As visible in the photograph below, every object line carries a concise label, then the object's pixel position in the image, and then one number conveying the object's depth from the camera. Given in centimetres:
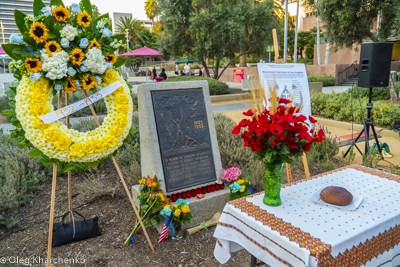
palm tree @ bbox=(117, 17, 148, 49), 4303
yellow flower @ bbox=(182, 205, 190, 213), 316
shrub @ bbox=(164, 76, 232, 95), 1430
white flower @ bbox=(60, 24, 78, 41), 245
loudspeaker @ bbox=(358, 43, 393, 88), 519
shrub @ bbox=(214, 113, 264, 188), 439
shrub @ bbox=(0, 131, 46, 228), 354
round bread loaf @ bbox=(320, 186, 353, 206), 210
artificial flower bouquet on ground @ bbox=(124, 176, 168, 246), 321
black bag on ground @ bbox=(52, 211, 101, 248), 308
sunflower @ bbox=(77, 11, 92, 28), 252
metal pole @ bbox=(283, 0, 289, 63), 1641
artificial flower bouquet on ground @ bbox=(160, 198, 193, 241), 314
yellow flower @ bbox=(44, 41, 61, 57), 242
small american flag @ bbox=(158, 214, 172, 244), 312
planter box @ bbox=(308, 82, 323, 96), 1552
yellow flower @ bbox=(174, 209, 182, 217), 313
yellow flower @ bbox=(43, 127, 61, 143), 255
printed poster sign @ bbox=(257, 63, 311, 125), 387
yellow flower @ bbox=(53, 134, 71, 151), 260
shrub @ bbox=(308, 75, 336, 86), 1879
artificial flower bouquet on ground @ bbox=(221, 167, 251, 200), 356
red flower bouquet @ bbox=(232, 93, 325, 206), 191
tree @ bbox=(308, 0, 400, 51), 924
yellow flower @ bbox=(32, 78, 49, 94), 254
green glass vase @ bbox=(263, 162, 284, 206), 207
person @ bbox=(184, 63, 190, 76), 2361
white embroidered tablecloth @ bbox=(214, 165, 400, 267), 170
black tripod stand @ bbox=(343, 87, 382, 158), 505
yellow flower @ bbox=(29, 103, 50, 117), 252
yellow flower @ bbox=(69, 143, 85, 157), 269
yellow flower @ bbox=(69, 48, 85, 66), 252
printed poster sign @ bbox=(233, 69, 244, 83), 2270
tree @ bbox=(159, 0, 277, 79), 1418
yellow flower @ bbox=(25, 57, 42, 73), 238
